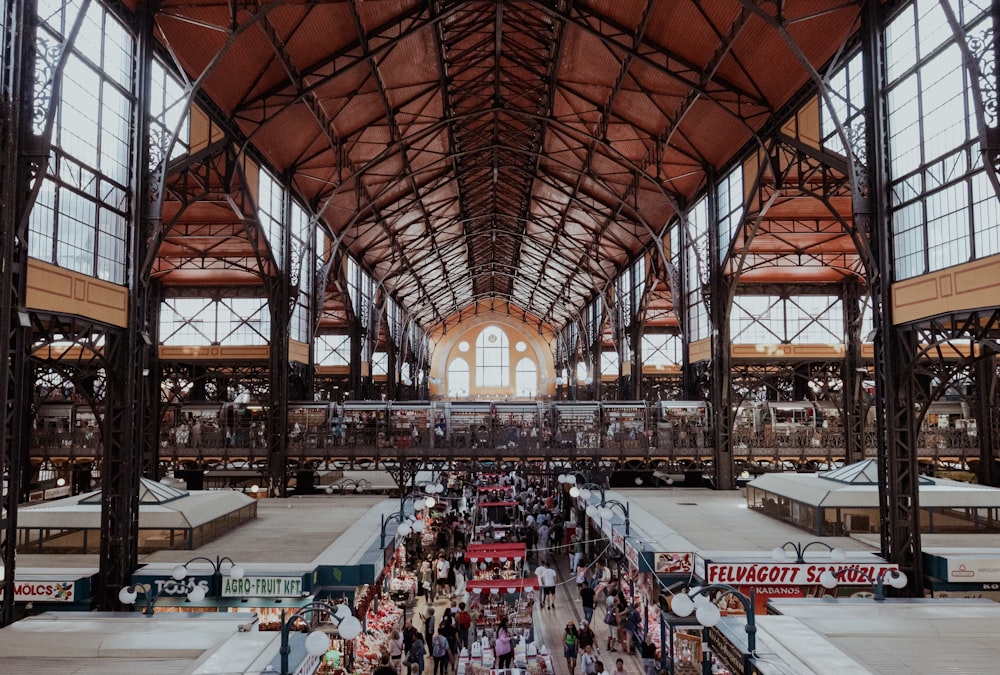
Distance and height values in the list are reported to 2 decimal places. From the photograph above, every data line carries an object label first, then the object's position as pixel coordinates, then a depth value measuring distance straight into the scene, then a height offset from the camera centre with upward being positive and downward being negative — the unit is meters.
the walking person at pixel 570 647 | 15.34 -4.98
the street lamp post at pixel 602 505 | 17.06 -2.83
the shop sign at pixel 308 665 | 8.88 -3.24
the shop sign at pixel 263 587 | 14.50 -3.55
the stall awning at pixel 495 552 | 20.86 -4.16
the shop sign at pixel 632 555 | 16.65 -3.46
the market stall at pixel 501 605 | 17.10 -4.93
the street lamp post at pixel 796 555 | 13.80 -2.92
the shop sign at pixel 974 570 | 15.06 -3.38
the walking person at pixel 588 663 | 13.57 -4.80
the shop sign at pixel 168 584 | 14.82 -3.61
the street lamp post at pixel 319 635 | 7.93 -2.50
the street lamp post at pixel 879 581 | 12.91 -3.12
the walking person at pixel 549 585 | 19.08 -4.68
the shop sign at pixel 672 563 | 15.94 -3.40
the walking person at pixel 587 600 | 18.30 -4.92
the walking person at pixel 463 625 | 16.61 -4.96
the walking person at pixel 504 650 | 14.88 -4.89
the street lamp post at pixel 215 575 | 12.09 -3.05
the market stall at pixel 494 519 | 28.02 -4.82
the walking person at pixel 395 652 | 15.30 -5.09
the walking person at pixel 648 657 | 14.01 -4.90
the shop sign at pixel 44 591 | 14.03 -3.55
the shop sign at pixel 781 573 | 14.76 -3.40
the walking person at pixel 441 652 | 15.21 -5.06
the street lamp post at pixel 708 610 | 8.68 -2.44
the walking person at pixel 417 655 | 15.05 -5.05
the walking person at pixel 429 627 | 16.66 -5.01
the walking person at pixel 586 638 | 15.20 -4.76
